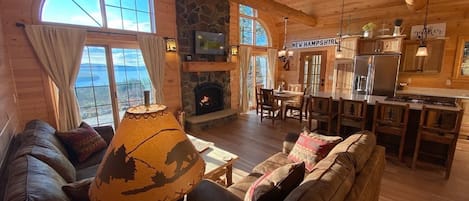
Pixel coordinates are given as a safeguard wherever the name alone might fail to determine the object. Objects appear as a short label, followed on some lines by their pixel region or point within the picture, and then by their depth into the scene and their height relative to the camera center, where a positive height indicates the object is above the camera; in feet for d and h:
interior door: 21.09 +0.17
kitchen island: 10.12 -2.66
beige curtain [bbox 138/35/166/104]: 13.67 +0.92
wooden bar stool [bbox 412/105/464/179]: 8.70 -2.37
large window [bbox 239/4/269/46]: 20.66 +4.36
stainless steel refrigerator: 15.75 -0.19
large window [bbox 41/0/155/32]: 10.98 +3.34
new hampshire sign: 20.07 +2.85
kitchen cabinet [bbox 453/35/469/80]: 14.42 +0.90
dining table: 17.51 -2.01
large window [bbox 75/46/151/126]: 12.24 -0.66
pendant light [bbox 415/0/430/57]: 11.18 +1.07
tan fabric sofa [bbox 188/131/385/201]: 3.89 -2.19
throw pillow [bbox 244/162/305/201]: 4.23 -2.32
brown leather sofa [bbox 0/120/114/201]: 3.72 -2.12
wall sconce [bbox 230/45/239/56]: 19.33 +1.97
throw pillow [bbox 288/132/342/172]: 6.81 -2.50
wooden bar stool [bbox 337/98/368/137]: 11.00 -2.22
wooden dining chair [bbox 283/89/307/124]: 17.01 -2.75
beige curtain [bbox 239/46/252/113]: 20.21 -0.16
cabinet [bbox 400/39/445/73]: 14.80 +0.94
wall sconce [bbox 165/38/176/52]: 14.74 +1.91
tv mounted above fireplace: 16.22 +2.29
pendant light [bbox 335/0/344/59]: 18.13 +4.35
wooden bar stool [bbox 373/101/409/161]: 9.93 -2.31
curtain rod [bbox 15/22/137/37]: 9.91 +2.22
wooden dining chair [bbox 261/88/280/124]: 17.13 -2.43
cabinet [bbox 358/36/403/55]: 15.79 +2.02
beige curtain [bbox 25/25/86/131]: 10.37 +0.74
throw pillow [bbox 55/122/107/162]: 7.84 -2.62
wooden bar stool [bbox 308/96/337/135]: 12.12 -2.25
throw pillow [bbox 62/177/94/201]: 4.23 -2.35
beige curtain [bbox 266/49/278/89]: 22.97 +0.53
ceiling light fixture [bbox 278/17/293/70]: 22.82 +1.40
